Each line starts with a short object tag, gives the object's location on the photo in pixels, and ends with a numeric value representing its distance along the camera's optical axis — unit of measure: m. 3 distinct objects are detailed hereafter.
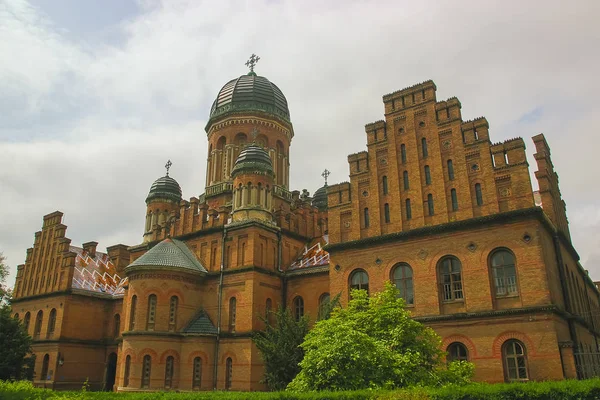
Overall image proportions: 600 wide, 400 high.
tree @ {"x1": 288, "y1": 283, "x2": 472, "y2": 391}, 18.42
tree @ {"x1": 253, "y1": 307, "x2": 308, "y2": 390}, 24.80
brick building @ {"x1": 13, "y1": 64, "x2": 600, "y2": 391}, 24.03
